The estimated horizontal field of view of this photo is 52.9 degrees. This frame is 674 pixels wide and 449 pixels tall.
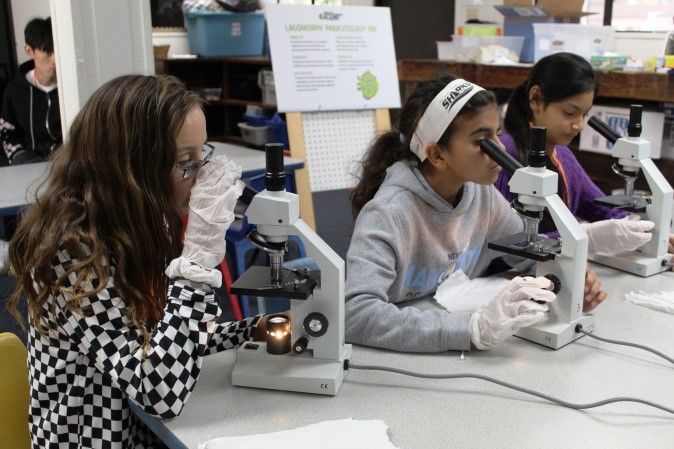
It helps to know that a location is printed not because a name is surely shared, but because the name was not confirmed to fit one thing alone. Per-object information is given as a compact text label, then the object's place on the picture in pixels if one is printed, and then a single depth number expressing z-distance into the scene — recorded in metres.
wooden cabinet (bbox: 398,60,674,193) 2.61
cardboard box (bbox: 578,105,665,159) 2.69
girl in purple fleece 1.93
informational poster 3.11
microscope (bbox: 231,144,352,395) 1.05
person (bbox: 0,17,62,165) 3.50
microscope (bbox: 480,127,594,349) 1.26
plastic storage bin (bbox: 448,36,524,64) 3.26
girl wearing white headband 1.21
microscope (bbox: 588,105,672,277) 1.68
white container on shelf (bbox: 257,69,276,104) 5.46
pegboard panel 3.21
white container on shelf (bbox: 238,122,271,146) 5.56
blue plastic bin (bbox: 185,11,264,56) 5.68
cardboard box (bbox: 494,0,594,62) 3.33
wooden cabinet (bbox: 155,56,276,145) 5.82
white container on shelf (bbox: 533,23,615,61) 3.14
